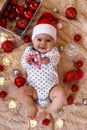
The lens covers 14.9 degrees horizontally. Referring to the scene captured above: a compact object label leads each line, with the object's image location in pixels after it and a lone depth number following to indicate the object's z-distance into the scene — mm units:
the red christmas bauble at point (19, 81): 1442
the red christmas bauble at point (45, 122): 1435
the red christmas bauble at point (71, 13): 1526
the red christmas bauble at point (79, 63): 1500
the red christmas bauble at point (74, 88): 1471
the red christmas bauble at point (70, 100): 1457
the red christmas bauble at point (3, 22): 1507
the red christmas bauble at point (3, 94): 1441
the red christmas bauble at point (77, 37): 1522
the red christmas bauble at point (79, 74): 1480
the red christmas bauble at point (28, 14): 1506
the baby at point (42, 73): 1364
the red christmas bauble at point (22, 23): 1484
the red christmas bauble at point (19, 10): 1521
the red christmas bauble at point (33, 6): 1518
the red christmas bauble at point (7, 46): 1476
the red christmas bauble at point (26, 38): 1495
